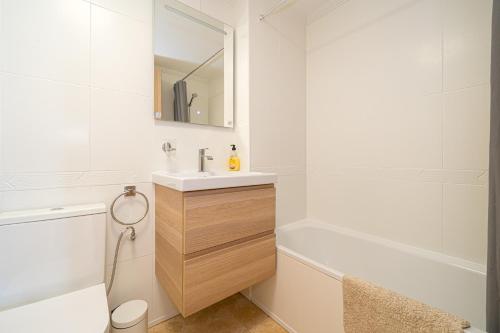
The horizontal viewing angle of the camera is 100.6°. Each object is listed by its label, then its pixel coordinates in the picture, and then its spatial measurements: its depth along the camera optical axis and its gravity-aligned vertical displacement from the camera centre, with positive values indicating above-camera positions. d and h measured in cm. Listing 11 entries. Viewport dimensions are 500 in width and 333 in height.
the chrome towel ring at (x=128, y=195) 111 -18
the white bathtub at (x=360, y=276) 102 -66
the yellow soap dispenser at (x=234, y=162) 153 +2
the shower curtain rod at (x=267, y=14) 139 +109
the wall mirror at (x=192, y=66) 128 +67
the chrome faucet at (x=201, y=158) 139 +4
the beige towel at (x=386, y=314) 66 -53
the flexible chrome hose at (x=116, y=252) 109 -47
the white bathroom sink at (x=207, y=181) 92 -8
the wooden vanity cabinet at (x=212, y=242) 94 -39
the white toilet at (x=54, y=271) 72 -45
